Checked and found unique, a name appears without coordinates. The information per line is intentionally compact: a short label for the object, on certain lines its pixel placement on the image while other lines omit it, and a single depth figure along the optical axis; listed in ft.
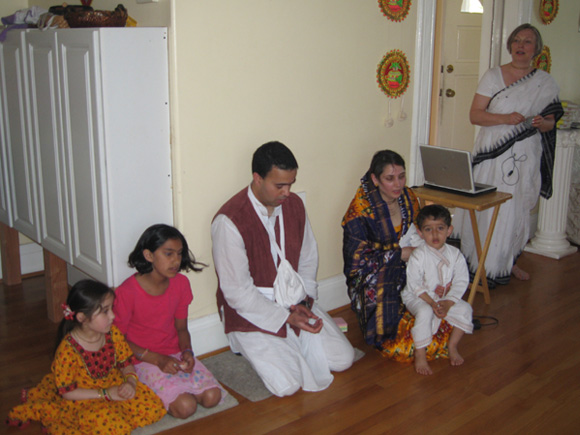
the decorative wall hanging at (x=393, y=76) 11.22
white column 14.39
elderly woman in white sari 11.91
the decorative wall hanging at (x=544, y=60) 14.87
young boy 9.37
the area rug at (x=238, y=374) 8.57
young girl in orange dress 7.26
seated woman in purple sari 9.68
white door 16.62
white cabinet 7.93
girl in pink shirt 8.01
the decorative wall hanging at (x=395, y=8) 10.97
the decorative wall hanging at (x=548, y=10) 14.90
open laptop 10.66
